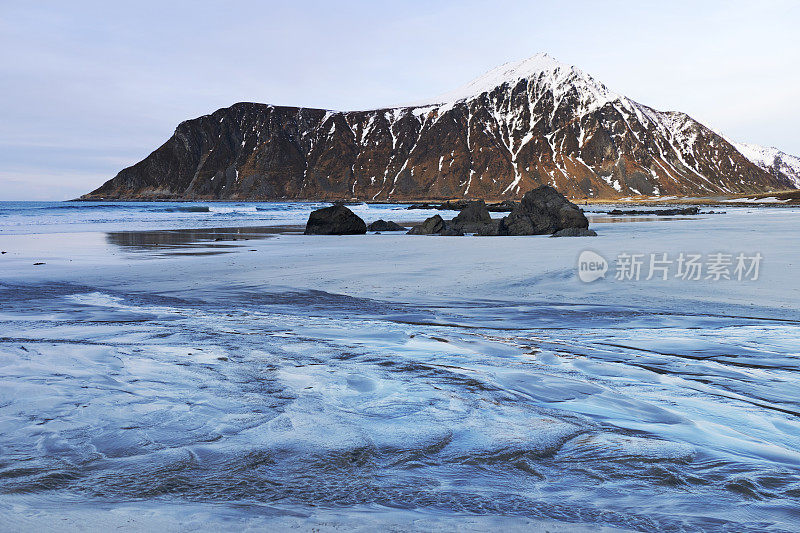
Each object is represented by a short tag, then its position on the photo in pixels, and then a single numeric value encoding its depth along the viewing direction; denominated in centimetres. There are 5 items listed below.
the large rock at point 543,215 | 2500
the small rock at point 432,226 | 2639
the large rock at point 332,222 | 2666
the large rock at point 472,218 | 2888
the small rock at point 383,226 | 3009
